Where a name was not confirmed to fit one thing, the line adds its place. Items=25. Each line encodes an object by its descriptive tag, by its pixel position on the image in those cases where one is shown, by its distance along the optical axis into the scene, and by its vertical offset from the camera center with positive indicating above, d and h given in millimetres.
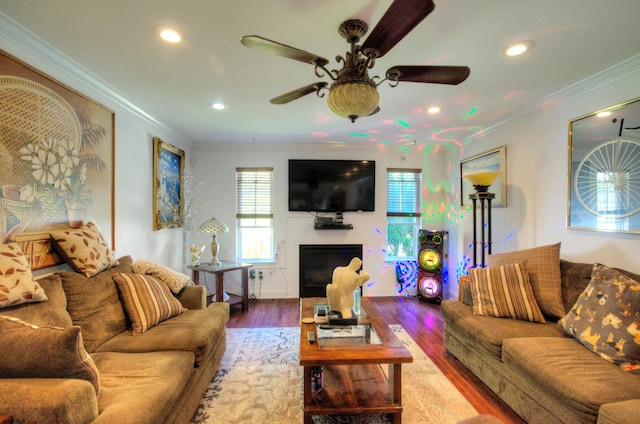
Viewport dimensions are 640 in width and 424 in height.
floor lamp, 3121 +274
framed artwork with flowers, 1716 +365
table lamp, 3943 -224
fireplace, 4633 -804
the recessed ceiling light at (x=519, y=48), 1839 +1096
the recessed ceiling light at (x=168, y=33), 1705 +1089
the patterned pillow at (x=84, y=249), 1985 -265
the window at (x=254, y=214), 4629 -17
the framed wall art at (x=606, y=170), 2078 +352
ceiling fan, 1291 +790
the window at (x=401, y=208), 4809 +95
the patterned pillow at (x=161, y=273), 2484 -532
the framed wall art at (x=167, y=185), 3381 +355
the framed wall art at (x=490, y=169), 3369 +586
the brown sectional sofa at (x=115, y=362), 1094 -840
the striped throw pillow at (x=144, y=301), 2072 -670
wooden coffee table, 1689 -1139
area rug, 1884 -1336
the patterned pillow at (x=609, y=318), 1647 -646
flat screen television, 4559 +446
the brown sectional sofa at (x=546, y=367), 1409 -881
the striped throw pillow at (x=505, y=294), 2297 -661
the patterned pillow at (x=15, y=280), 1445 -359
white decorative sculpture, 2225 -572
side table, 3738 -855
